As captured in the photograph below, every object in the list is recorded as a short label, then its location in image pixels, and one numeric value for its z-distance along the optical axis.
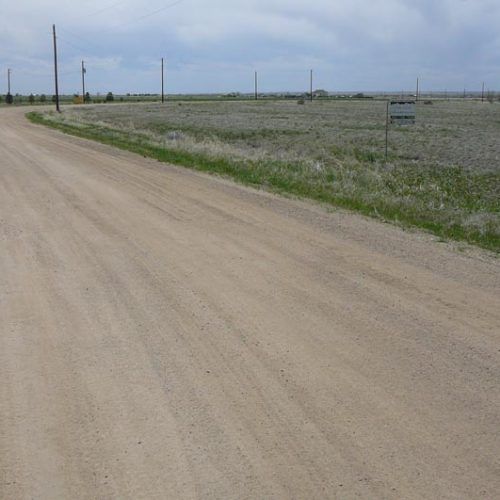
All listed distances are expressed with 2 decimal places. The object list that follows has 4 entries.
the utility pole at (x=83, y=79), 112.38
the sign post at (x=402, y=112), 20.61
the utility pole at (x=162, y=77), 121.69
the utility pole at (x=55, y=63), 67.19
